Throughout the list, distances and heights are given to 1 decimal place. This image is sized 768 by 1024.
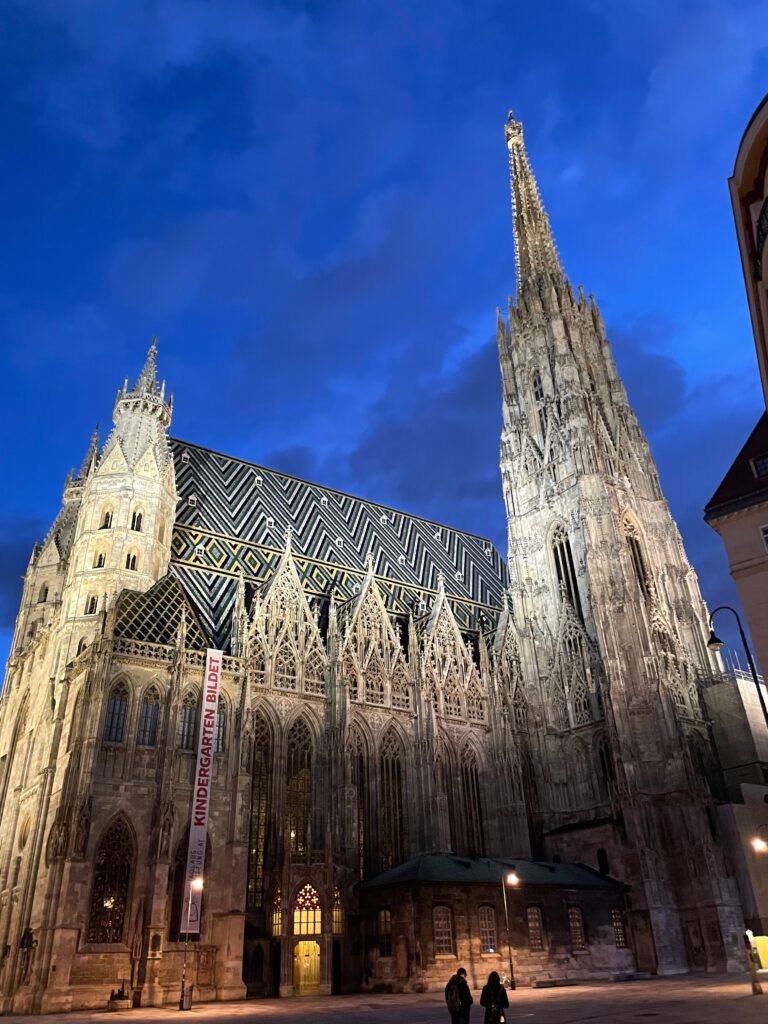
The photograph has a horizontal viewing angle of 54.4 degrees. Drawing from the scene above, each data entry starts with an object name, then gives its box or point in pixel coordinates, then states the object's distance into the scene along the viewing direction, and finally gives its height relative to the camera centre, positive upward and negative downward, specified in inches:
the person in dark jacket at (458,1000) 572.7 -41.3
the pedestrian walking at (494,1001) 561.3 -42.7
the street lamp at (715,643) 840.2 +282.3
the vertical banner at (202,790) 1186.0 +242.2
